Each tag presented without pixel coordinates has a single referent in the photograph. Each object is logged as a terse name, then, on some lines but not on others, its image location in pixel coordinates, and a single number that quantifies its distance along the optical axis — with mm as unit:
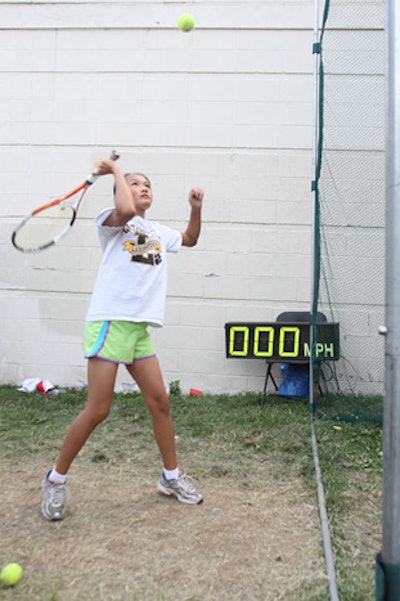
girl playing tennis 2896
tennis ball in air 4336
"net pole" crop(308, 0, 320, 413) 4793
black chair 5500
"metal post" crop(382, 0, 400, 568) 1792
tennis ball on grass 2252
